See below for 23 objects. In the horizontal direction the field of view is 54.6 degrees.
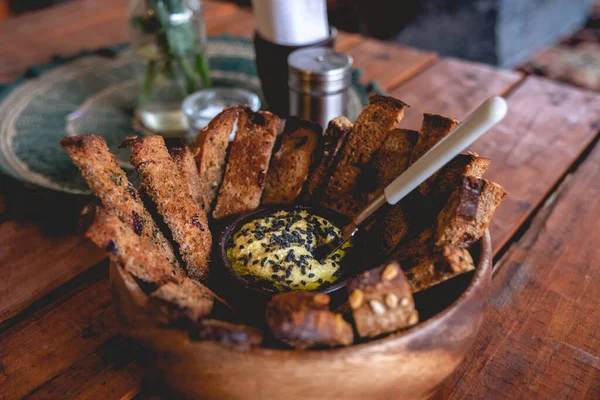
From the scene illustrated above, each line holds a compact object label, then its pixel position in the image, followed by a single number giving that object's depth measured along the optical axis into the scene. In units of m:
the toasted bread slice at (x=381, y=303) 0.27
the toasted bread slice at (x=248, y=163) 0.39
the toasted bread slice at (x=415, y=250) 0.33
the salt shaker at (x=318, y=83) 0.51
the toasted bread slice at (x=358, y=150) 0.37
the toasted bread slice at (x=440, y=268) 0.28
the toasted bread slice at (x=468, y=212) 0.30
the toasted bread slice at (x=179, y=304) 0.27
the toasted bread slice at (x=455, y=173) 0.33
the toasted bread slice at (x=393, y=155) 0.36
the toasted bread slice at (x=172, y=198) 0.34
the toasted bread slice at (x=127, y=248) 0.28
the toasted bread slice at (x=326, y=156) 0.38
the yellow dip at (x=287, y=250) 0.34
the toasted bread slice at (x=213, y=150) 0.38
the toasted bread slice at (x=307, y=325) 0.26
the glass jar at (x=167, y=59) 0.57
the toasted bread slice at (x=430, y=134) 0.34
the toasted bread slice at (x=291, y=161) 0.39
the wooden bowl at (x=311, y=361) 0.26
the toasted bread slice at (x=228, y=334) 0.26
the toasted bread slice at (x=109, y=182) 0.31
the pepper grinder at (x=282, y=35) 0.55
